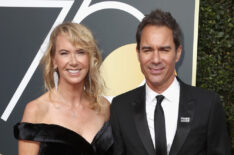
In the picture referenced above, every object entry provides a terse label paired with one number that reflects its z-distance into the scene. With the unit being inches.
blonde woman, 96.1
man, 89.4
